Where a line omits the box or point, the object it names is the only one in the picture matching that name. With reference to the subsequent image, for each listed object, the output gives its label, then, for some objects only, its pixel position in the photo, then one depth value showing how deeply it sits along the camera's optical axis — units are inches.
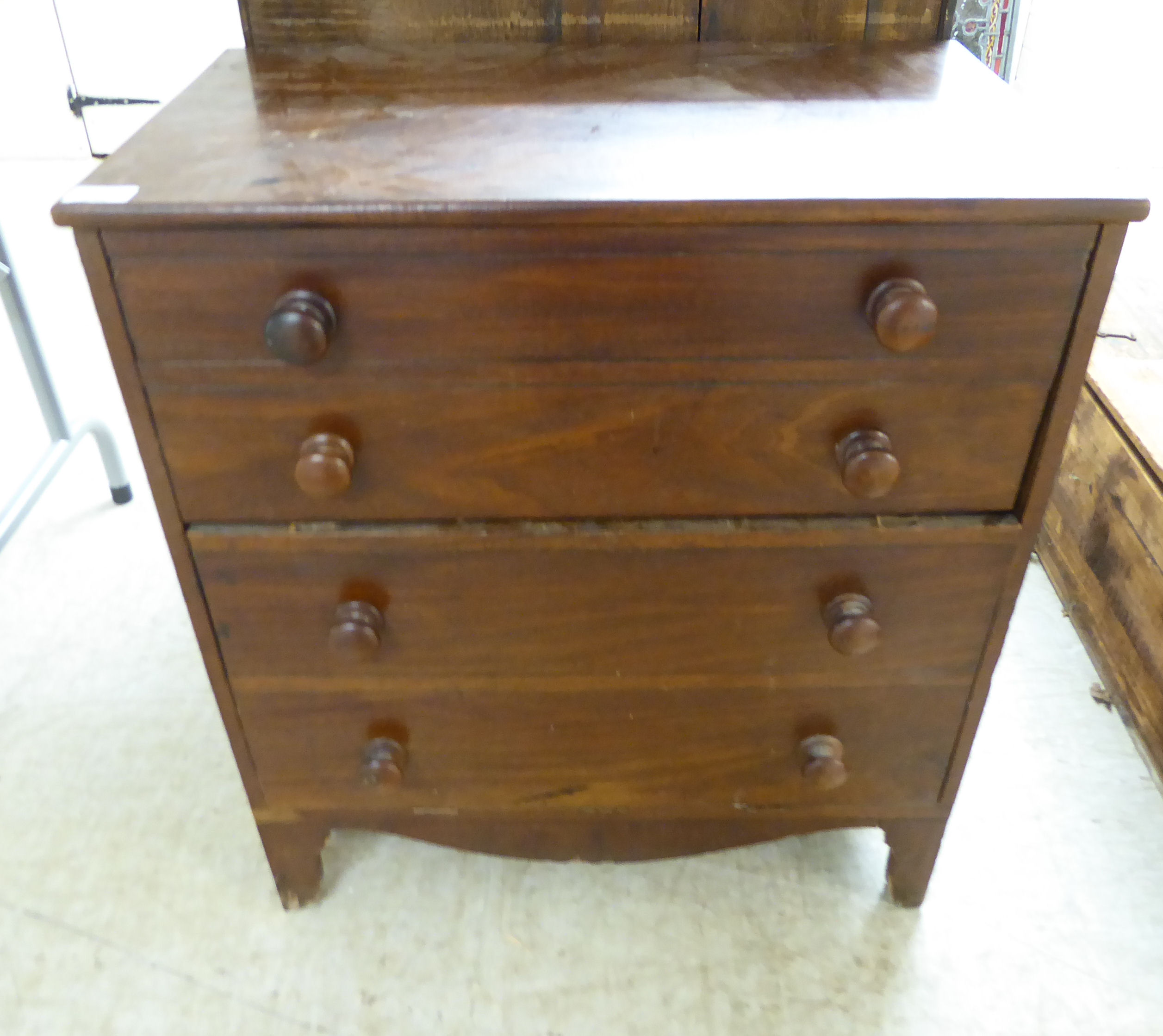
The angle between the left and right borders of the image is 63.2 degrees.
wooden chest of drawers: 25.6
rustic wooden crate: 48.9
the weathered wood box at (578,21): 37.1
